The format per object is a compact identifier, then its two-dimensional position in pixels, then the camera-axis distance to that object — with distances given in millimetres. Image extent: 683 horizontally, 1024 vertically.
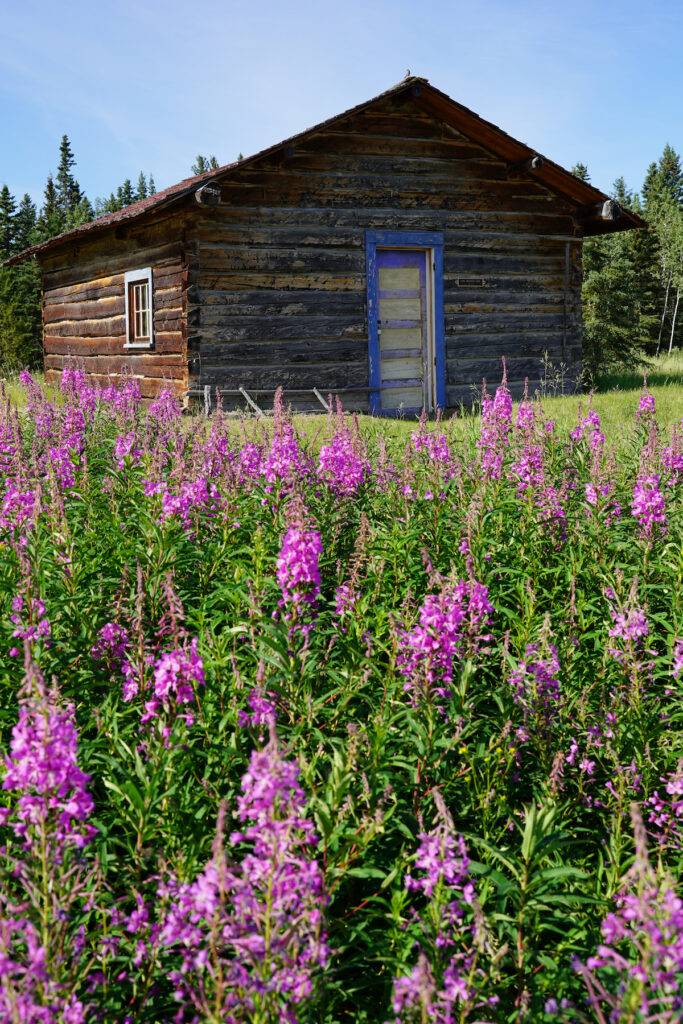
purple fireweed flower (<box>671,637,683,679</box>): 3452
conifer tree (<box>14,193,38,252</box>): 64956
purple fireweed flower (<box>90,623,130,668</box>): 3658
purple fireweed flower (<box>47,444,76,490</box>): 5770
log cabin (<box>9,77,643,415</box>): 14406
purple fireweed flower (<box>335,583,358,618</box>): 3651
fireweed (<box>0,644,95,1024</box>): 1894
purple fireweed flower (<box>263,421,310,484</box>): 5199
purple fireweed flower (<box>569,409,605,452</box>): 5922
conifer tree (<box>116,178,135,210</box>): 108625
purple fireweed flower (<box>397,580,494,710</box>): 3004
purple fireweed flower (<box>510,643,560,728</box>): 3305
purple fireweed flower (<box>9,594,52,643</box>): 3250
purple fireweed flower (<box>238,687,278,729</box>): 2728
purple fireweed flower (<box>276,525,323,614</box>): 3307
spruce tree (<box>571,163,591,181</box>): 62362
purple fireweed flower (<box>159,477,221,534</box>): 4723
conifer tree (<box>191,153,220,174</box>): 81250
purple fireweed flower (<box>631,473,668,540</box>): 4648
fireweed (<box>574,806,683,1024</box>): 1596
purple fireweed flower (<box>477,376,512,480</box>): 5820
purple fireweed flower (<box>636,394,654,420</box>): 7234
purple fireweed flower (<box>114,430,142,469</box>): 6188
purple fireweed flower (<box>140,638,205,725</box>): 2748
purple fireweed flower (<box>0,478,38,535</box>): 4801
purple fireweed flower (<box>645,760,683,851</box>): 2902
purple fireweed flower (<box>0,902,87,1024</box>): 1648
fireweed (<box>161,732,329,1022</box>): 1784
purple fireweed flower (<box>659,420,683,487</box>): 6105
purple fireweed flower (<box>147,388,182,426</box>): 8148
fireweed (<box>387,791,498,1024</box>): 1968
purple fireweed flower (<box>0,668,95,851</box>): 1937
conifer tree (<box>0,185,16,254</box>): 64562
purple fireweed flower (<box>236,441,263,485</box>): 5758
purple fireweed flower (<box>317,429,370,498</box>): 5773
